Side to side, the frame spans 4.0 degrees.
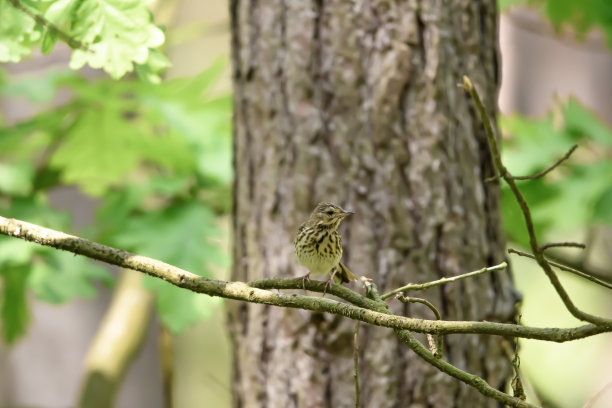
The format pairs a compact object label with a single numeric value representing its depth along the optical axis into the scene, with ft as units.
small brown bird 25.98
